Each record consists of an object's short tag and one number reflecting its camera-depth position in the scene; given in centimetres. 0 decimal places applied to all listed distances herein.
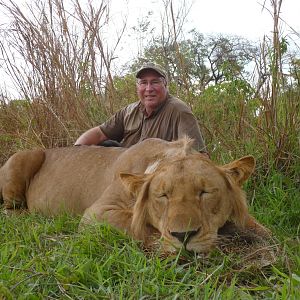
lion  271
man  495
